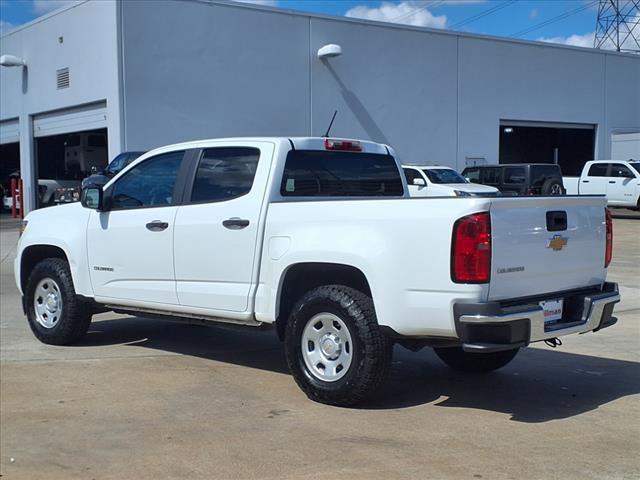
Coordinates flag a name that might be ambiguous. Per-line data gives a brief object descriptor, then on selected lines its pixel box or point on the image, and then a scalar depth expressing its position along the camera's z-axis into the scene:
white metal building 22.45
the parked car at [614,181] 25.11
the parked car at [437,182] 20.38
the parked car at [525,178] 24.55
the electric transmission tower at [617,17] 51.28
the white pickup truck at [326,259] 5.06
